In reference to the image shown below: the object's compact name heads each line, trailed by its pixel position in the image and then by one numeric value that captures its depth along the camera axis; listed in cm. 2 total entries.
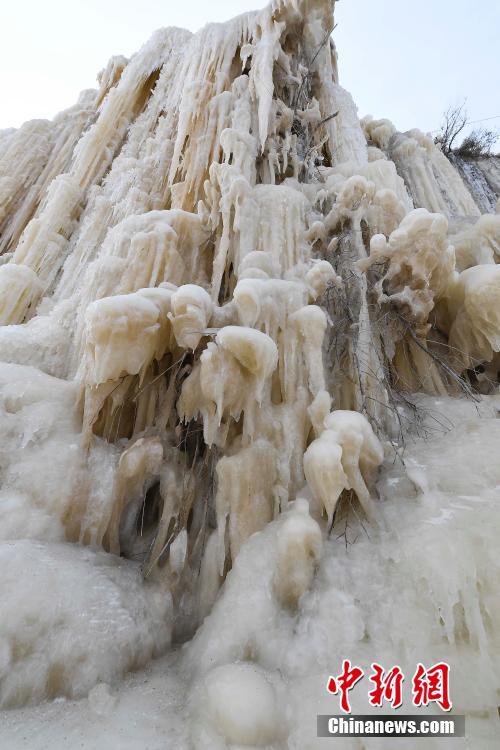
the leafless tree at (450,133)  1162
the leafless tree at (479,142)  1136
